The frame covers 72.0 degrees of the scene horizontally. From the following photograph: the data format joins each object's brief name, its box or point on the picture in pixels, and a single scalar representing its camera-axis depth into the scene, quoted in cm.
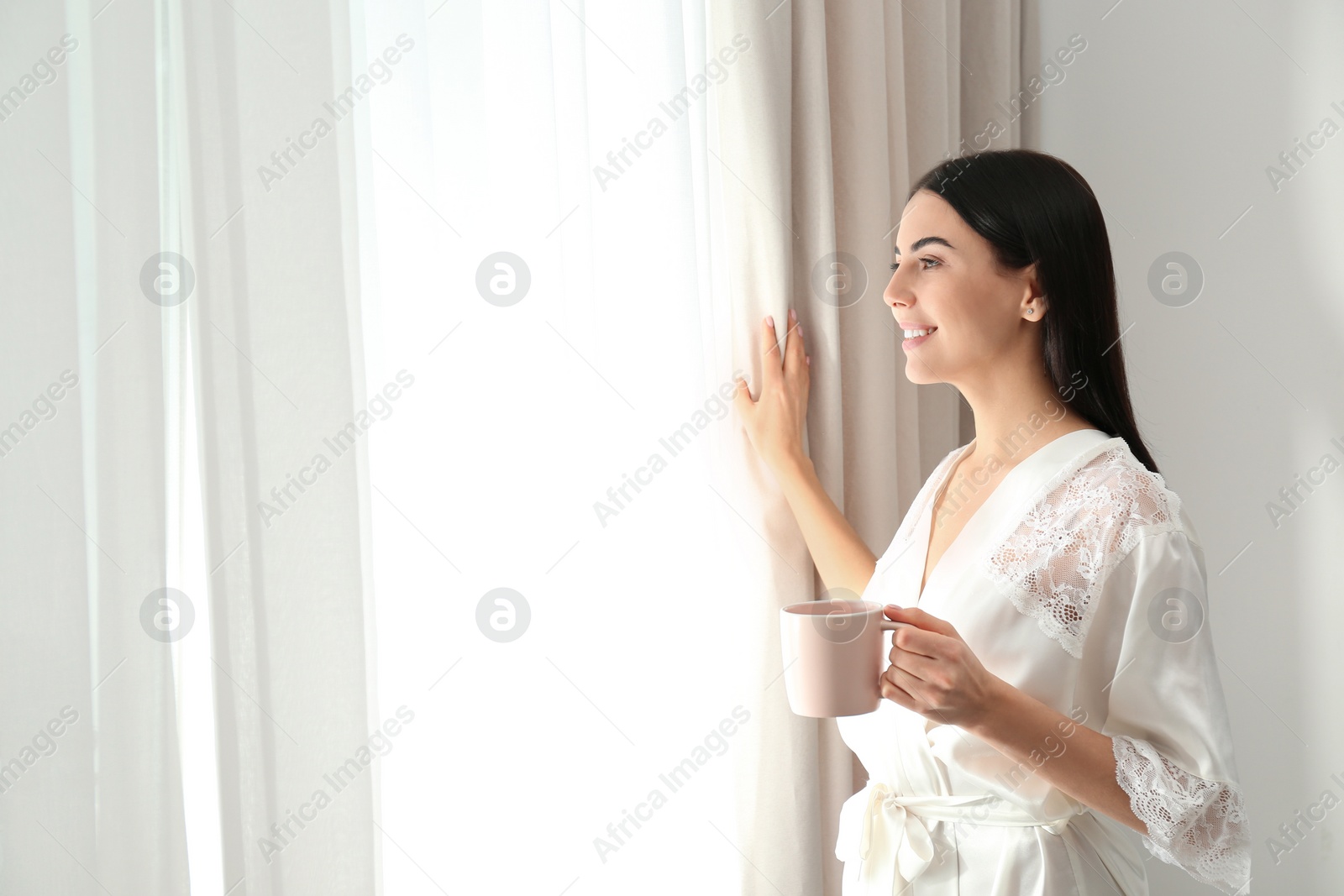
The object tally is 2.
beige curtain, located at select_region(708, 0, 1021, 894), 127
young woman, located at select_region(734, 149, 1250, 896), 92
